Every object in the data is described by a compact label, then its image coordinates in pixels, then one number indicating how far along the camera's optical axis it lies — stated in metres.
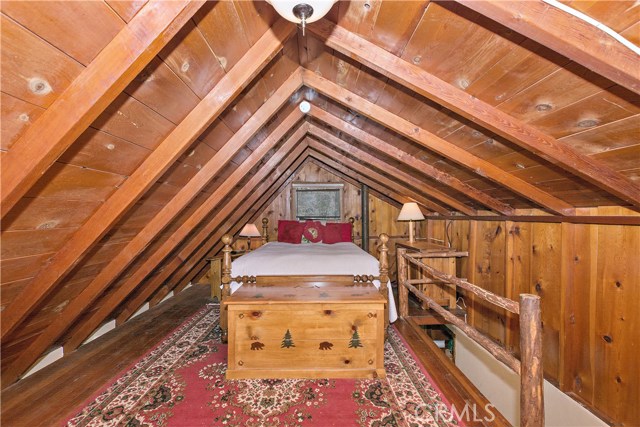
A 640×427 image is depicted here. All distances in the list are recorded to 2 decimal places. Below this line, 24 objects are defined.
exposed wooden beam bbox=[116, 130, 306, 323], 3.01
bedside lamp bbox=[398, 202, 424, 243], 3.67
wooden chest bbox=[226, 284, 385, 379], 2.02
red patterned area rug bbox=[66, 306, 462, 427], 1.61
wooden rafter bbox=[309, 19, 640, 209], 1.45
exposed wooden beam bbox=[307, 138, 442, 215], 3.88
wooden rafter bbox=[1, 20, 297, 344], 1.49
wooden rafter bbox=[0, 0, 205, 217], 0.97
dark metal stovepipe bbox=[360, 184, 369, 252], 4.84
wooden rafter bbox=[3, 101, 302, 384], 1.92
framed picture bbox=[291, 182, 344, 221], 5.03
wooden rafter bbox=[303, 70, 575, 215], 2.05
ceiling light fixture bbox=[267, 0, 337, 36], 0.92
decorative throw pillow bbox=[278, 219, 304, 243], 4.21
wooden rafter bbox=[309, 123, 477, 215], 3.24
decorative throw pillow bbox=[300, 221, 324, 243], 4.19
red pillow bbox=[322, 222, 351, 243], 4.20
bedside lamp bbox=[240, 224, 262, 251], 4.12
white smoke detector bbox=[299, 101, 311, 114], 2.71
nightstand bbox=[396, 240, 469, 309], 3.40
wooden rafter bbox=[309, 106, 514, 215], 2.65
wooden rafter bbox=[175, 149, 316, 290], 3.66
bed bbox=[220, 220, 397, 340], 2.64
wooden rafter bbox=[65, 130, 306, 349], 2.33
